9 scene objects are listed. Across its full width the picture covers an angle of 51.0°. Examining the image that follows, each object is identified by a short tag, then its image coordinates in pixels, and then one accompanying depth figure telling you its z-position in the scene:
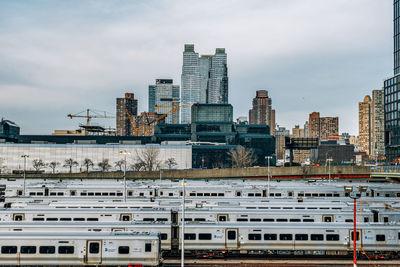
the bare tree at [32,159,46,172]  184.38
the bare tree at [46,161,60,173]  185.69
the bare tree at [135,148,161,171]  175.75
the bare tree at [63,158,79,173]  189.76
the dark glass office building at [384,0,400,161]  140.75
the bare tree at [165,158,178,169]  185.77
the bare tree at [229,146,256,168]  184.75
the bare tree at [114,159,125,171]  190.56
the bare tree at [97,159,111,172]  183.38
